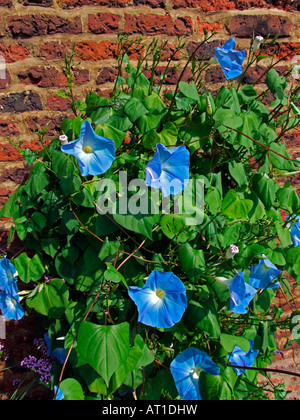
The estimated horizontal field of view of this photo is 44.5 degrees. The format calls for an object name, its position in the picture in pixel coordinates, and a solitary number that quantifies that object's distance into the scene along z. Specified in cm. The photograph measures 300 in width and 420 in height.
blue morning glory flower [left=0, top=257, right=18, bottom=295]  125
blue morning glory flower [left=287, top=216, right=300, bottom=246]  152
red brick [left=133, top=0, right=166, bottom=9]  160
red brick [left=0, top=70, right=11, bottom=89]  152
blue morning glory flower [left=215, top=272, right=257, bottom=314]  116
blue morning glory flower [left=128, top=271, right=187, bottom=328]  114
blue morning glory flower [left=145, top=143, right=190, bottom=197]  115
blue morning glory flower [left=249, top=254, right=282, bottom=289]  135
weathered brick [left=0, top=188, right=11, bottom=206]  159
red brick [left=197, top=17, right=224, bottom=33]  170
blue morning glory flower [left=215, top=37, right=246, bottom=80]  136
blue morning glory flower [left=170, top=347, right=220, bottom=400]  123
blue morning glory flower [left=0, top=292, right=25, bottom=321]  130
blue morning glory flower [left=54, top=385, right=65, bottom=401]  121
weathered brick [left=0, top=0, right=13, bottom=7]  145
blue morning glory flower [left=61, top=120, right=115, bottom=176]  112
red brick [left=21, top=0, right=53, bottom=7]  147
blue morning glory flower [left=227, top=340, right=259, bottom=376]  142
